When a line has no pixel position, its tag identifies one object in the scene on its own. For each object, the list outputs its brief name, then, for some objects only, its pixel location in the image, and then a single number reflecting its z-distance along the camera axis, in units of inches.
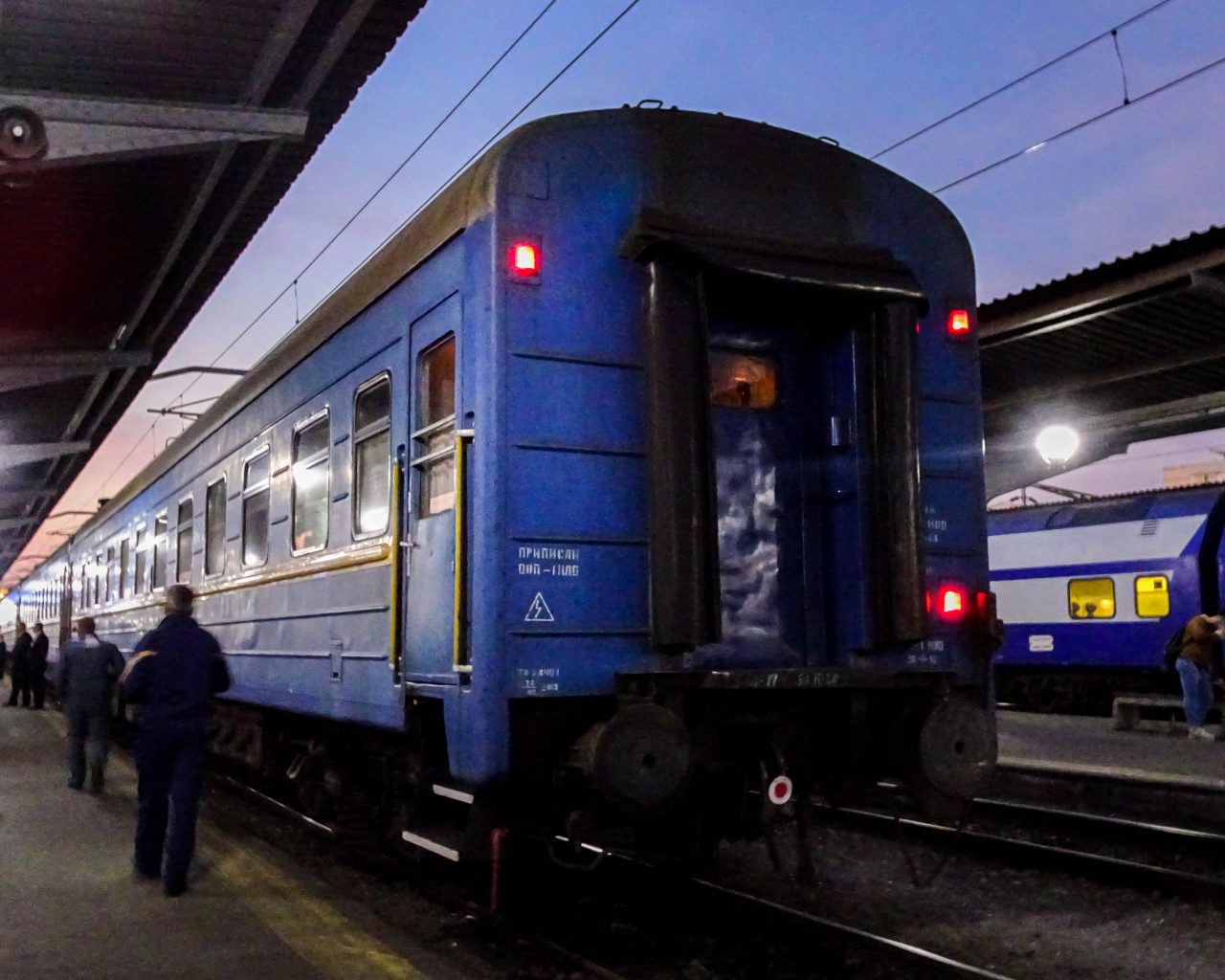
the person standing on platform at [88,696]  437.4
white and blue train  727.7
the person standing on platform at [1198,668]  557.6
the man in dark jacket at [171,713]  270.4
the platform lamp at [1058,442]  653.3
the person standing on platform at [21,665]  957.2
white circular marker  221.6
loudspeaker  392.2
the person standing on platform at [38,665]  936.3
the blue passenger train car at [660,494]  209.5
